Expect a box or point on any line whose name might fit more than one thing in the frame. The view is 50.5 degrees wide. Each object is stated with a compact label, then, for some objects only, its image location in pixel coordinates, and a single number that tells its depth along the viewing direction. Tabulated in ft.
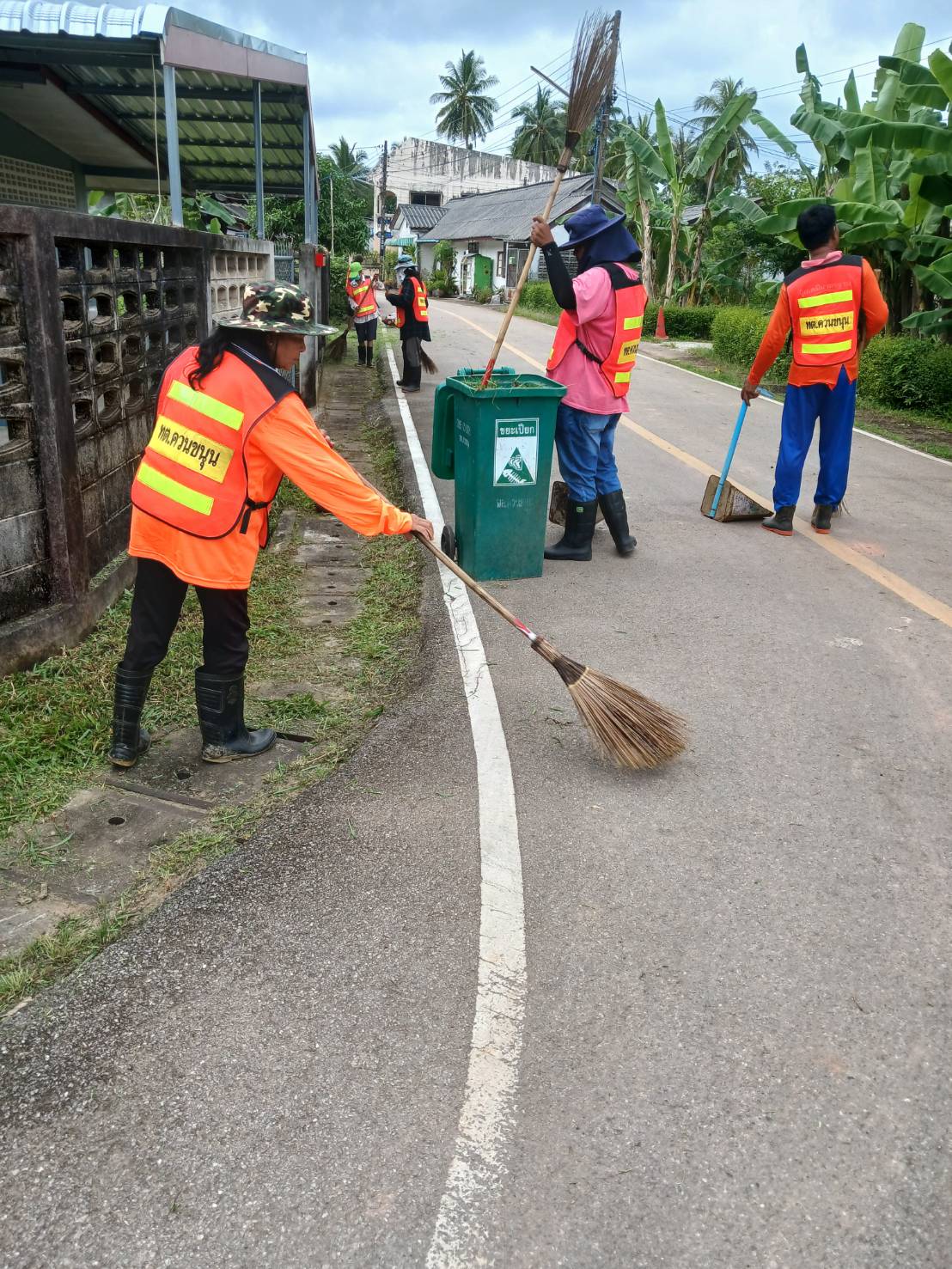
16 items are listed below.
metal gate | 40.62
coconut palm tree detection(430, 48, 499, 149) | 255.09
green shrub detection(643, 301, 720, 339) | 86.53
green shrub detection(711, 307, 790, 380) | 60.75
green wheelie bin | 18.99
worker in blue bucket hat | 19.67
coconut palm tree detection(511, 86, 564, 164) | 241.76
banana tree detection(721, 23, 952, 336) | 35.73
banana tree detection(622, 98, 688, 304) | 80.48
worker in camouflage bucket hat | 11.71
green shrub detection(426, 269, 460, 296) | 174.70
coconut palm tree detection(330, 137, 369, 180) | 232.94
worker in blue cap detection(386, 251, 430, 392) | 45.06
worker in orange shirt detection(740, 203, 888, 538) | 22.93
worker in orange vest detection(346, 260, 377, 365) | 57.52
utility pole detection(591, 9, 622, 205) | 78.74
